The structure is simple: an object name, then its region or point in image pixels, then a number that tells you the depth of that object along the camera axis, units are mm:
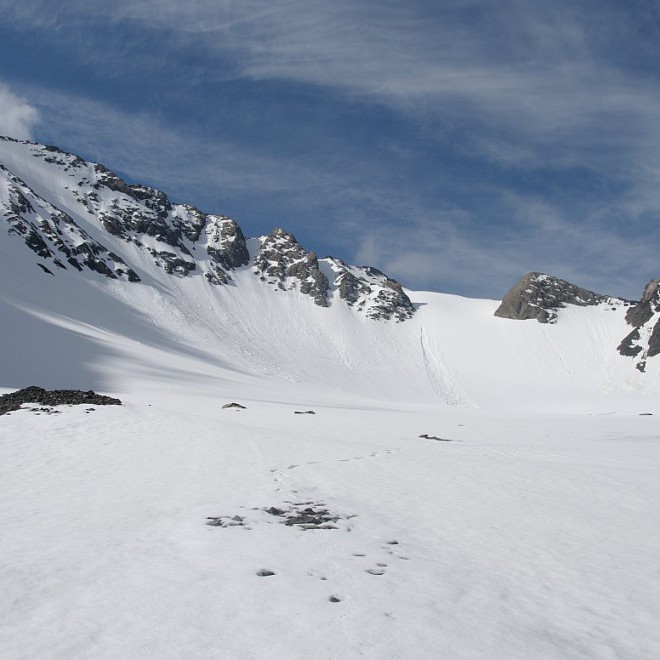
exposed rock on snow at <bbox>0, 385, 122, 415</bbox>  22000
